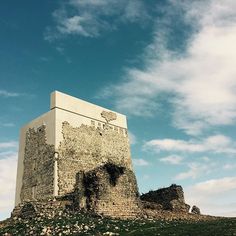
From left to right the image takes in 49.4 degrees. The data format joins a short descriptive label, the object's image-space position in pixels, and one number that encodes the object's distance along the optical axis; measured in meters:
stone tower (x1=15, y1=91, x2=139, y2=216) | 17.34
